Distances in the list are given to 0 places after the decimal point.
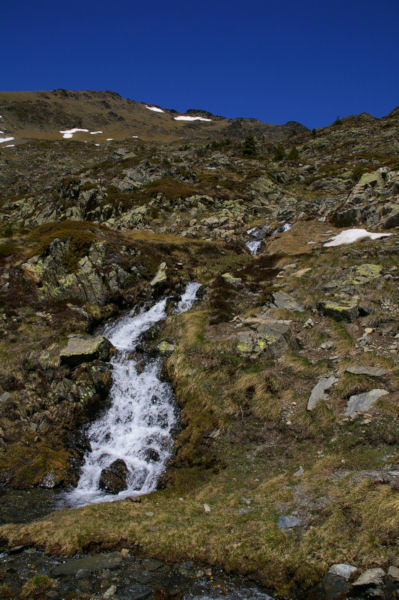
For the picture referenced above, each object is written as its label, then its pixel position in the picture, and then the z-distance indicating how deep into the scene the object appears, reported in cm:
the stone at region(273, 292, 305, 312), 2189
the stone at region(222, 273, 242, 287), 2842
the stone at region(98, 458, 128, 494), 1473
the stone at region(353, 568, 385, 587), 640
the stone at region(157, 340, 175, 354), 2105
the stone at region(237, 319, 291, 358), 1844
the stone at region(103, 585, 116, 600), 767
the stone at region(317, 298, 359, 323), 1923
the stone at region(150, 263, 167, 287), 2981
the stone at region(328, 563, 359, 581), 687
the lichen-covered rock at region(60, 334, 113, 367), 1984
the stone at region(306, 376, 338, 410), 1440
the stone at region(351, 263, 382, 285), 2245
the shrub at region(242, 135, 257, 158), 8162
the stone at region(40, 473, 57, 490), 1459
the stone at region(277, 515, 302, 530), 911
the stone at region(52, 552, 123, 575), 879
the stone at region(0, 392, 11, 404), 1764
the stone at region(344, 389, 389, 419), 1305
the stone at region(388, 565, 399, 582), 627
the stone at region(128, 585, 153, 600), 764
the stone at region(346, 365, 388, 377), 1418
